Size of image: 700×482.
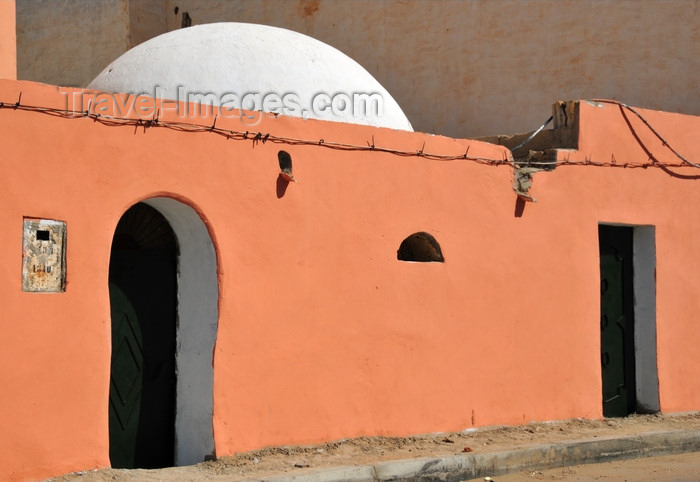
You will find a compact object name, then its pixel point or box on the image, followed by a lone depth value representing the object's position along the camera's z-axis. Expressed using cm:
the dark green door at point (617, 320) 1055
